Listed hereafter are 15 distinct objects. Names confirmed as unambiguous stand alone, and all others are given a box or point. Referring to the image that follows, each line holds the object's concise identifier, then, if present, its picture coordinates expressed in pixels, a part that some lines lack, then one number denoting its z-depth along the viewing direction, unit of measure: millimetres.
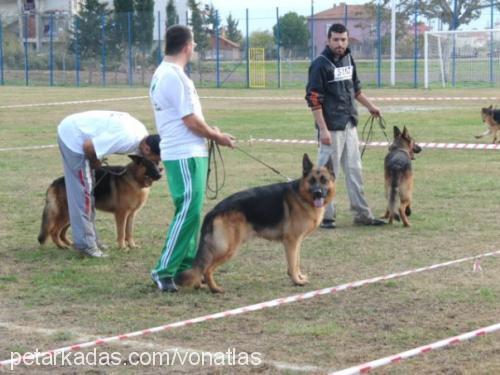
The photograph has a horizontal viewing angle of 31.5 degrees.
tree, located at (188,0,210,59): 48406
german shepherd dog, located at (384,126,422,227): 9707
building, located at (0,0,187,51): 50162
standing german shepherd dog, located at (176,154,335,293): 6859
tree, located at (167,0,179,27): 49562
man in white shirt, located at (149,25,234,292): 6657
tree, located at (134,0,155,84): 48594
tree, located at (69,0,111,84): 49219
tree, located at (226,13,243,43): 47781
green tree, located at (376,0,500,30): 42719
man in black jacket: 9375
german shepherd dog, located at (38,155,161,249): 8492
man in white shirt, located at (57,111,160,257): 7734
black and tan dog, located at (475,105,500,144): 18520
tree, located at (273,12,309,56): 45188
